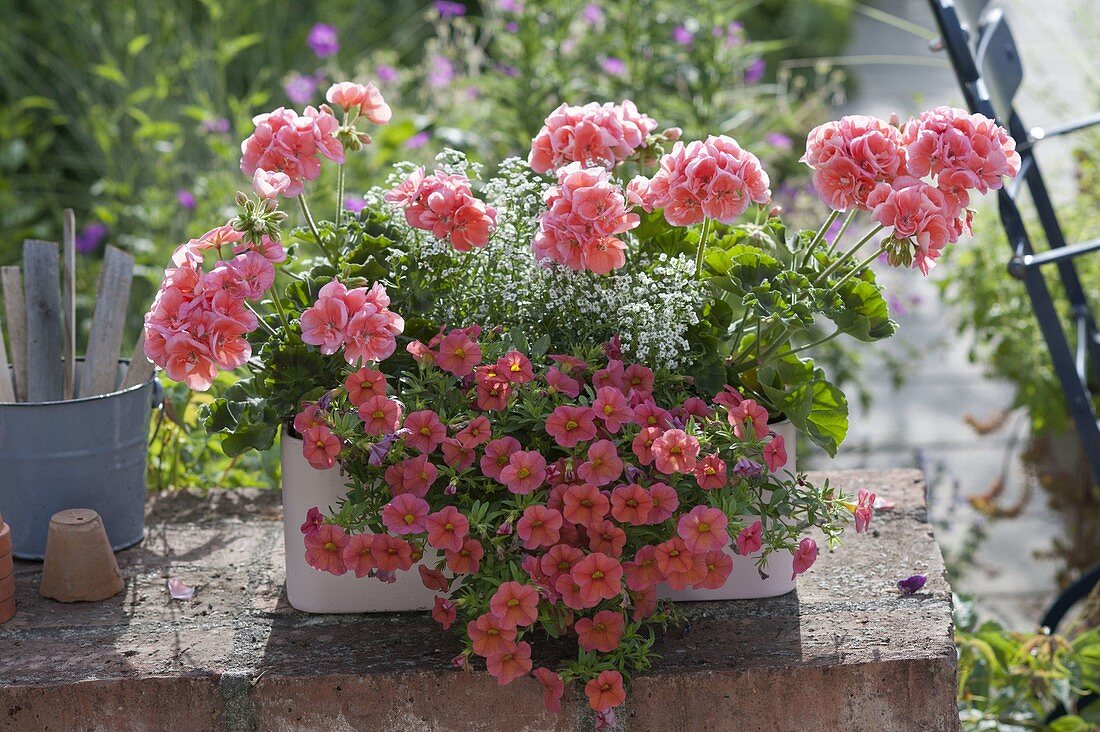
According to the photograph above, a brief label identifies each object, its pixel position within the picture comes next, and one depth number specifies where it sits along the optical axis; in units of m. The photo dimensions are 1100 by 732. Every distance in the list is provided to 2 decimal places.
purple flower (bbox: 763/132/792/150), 3.76
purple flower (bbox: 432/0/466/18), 3.86
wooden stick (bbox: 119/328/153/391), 2.57
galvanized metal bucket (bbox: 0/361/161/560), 2.52
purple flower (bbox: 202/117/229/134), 3.63
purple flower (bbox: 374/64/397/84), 3.98
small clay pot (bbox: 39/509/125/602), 2.48
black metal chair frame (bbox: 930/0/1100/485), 2.63
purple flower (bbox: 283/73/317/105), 3.86
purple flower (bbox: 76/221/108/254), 4.01
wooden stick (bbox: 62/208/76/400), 2.57
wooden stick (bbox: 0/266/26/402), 2.59
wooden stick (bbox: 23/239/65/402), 2.60
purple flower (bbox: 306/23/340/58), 4.07
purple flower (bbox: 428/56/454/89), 3.89
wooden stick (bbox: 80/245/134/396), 2.59
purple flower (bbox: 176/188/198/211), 3.71
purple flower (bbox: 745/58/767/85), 4.15
